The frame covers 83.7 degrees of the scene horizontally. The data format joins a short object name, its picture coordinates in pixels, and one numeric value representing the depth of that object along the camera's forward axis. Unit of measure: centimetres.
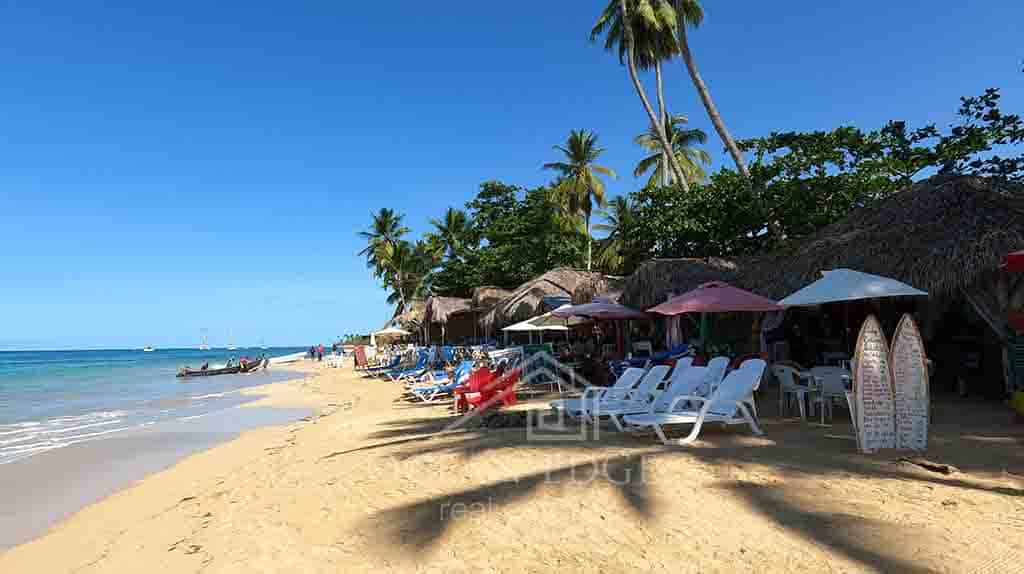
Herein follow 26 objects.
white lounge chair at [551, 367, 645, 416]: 673
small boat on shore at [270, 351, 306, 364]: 5112
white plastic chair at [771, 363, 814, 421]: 665
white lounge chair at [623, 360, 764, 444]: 553
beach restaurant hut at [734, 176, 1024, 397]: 725
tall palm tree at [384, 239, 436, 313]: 3547
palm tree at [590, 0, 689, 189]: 1905
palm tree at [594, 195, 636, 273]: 2098
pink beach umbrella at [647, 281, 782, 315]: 814
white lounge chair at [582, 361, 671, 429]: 645
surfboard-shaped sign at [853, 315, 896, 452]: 483
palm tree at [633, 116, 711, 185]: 2722
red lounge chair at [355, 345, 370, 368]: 2601
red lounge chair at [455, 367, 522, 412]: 880
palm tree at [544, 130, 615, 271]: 2745
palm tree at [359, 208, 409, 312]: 3762
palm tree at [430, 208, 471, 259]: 3392
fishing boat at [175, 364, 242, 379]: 3253
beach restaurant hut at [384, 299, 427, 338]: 2888
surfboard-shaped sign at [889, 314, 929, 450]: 489
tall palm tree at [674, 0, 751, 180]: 1505
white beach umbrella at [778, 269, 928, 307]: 682
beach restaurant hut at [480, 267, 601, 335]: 1605
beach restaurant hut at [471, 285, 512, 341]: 2005
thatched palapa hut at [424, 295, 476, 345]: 2264
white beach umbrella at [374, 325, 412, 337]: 3006
